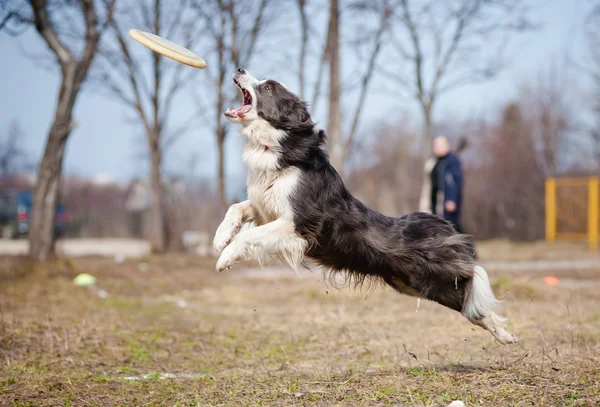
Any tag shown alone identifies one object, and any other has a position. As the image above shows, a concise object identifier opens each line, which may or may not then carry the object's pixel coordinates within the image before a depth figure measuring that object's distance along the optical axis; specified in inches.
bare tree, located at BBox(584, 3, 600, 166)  1105.3
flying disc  224.2
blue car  1066.7
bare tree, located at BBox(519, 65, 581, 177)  1282.0
